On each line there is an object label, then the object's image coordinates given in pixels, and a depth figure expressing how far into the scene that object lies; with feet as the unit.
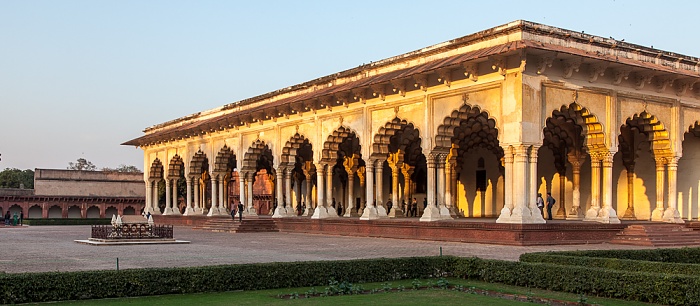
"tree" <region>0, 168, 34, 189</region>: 266.98
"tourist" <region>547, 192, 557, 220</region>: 71.09
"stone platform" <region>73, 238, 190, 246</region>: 65.16
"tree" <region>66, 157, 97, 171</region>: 343.26
